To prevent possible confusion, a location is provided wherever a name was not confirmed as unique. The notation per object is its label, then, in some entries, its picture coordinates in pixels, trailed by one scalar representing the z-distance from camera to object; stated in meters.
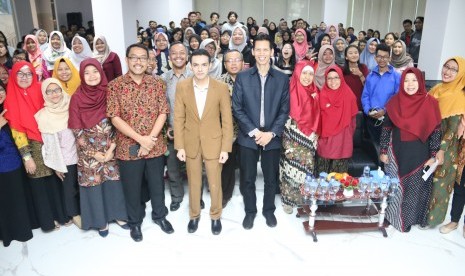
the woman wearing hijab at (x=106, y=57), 4.09
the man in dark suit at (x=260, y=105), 2.64
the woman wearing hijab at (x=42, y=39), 5.02
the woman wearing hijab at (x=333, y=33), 6.85
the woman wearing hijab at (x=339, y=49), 4.79
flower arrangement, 2.71
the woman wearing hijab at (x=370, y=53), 5.10
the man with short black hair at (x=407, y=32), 7.13
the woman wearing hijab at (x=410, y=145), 2.57
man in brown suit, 2.57
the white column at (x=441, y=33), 4.90
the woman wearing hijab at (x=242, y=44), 4.59
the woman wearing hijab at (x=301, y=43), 5.55
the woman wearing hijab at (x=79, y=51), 4.23
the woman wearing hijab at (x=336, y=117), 2.82
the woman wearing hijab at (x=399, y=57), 3.93
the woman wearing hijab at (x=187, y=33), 6.40
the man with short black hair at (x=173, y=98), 2.96
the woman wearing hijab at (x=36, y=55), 4.43
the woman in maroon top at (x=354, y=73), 3.63
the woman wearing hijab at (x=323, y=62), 3.65
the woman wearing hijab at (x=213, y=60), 3.63
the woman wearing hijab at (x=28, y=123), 2.51
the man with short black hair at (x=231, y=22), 7.44
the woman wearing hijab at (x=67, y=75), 2.74
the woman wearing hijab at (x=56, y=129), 2.53
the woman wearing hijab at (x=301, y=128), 2.77
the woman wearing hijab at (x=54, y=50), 4.41
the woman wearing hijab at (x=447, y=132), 2.58
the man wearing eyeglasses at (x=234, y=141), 3.01
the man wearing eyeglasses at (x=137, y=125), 2.48
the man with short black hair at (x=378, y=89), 3.36
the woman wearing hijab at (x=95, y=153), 2.49
